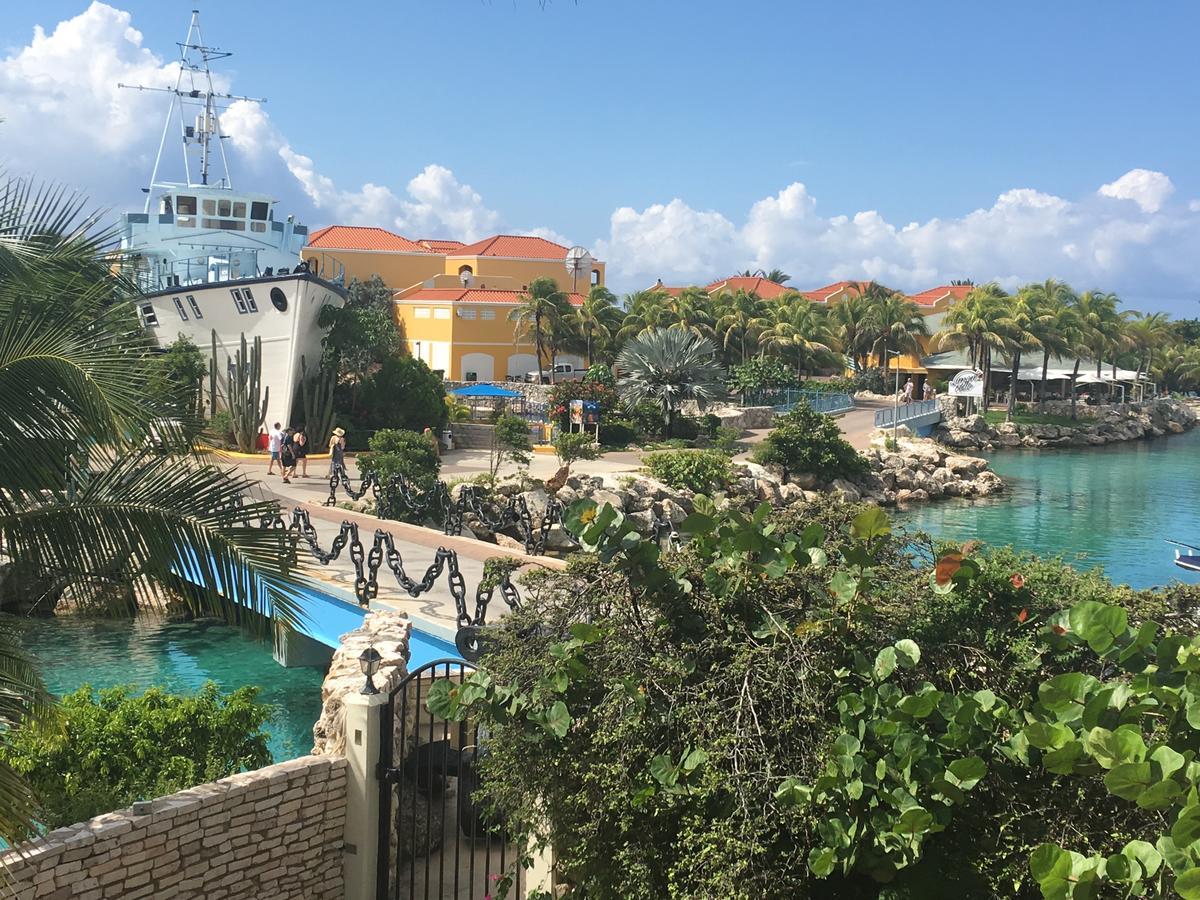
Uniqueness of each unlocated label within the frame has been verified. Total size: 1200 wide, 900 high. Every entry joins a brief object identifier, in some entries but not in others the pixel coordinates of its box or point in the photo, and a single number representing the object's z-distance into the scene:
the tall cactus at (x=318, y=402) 32.34
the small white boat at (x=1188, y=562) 21.05
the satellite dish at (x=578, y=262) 58.03
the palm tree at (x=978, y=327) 57.44
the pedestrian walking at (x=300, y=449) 25.54
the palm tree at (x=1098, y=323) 63.38
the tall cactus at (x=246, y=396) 31.14
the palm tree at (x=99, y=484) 5.52
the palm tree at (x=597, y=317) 49.38
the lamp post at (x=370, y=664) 8.20
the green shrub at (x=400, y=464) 21.33
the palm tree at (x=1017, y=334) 57.75
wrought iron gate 8.06
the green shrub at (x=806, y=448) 34.50
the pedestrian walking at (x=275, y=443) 25.84
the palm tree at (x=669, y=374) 39.31
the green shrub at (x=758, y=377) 46.56
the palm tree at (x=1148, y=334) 70.31
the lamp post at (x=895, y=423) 41.12
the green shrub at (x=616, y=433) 38.41
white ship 32.03
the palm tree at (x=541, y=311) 48.22
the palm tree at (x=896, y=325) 59.22
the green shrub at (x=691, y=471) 28.59
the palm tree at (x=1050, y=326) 60.19
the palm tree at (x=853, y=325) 60.28
